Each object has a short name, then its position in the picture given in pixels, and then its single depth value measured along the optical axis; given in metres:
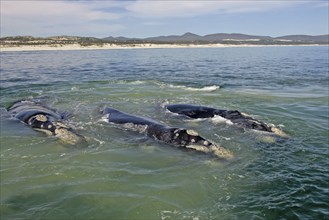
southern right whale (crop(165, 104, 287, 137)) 14.30
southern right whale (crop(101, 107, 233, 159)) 11.76
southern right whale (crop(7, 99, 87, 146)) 13.23
